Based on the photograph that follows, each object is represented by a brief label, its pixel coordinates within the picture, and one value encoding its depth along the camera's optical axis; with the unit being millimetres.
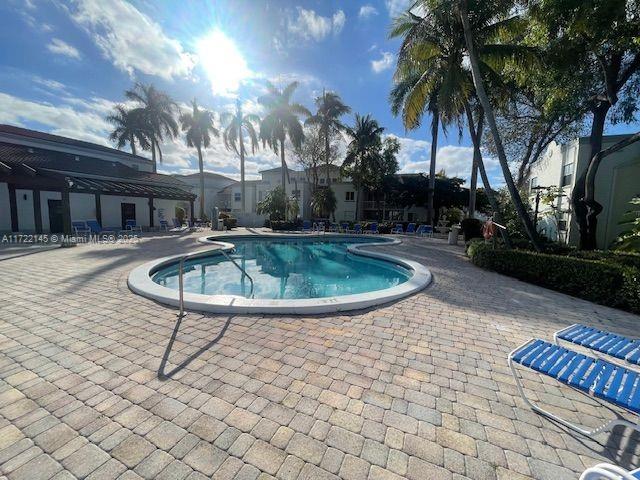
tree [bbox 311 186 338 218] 27484
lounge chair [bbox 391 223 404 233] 25280
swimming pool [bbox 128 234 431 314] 4797
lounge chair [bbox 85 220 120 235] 16422
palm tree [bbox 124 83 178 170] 28547
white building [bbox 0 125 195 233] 14188
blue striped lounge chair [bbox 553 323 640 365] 2628
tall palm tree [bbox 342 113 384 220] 26547
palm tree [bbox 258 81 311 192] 24969
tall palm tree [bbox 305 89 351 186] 25156
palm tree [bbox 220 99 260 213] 26516
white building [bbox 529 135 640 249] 11516
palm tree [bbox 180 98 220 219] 26516
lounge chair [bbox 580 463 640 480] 1219
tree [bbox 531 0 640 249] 7004
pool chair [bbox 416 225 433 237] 22214
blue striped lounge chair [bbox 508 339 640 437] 2012
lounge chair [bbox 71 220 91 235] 16192
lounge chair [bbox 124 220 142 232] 19712
